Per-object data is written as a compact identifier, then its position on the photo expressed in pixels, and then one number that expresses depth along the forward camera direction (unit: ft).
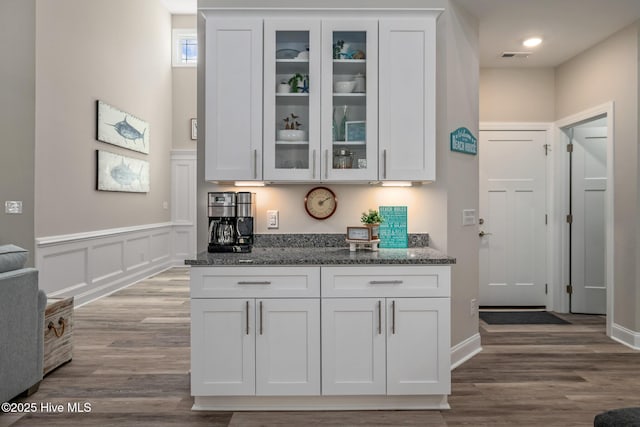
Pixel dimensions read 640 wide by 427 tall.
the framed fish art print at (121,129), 19.04
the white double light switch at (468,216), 11.21
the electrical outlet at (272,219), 10.52
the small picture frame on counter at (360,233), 9.52
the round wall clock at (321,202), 10.50
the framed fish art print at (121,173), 19.07
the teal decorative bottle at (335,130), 9.50
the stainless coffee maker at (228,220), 9.40
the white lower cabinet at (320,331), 8.32
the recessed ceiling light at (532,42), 13.32
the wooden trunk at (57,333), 10.13
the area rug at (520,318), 14.82
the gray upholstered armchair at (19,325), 8.18
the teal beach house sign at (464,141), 10.77
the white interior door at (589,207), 15.78
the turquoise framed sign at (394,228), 10.23
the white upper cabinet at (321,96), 9.31
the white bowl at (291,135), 9.49
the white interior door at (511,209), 16.22
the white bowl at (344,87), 9.56
